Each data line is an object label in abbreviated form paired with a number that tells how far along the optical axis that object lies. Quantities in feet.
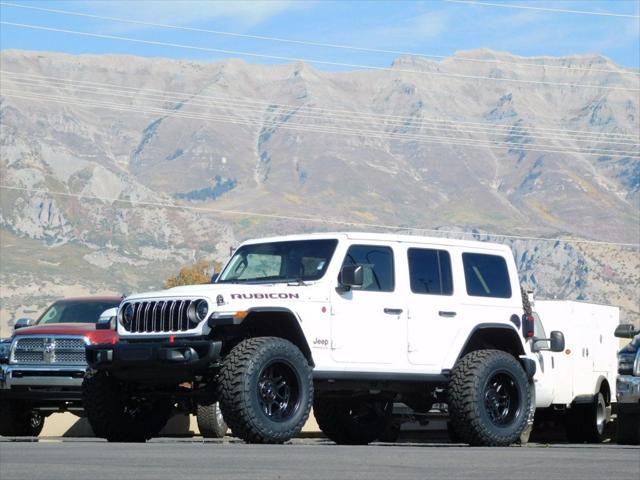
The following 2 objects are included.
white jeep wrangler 46.16
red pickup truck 63.36
